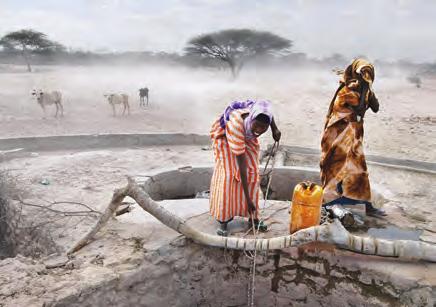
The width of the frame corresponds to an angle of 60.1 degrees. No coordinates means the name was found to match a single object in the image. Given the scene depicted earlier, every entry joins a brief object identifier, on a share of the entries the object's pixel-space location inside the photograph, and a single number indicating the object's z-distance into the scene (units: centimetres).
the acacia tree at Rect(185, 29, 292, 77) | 2295
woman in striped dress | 316
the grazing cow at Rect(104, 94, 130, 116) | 1405
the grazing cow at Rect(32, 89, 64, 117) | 1306
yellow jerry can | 331
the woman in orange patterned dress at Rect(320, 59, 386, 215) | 372
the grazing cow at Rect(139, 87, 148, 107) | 1634
